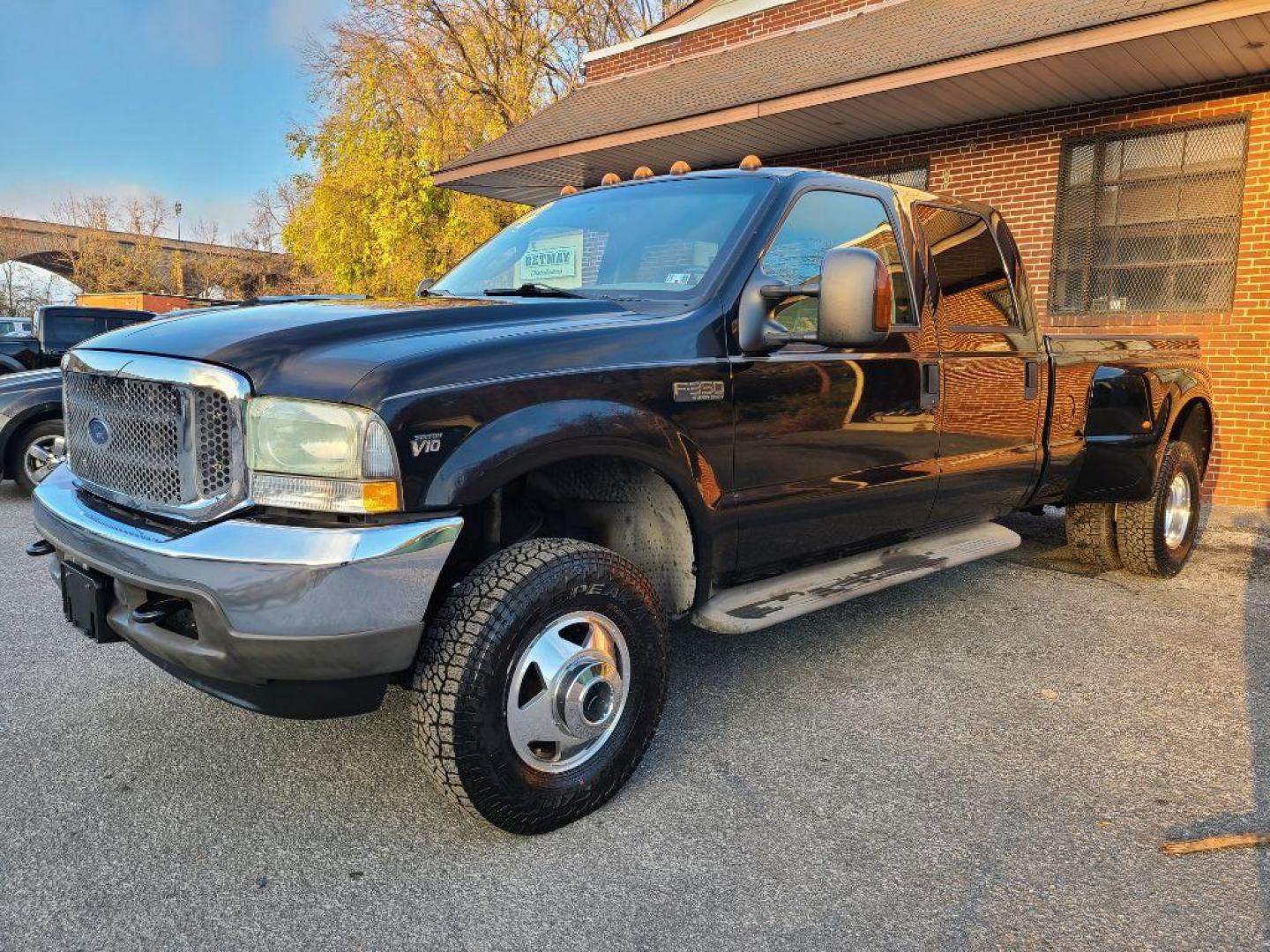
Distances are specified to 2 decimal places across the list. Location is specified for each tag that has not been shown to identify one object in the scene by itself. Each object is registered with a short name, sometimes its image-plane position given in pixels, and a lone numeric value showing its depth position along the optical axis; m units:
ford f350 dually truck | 2.20
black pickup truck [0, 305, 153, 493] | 7.24
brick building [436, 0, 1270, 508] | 7.07
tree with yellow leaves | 18.66
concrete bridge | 41.12
